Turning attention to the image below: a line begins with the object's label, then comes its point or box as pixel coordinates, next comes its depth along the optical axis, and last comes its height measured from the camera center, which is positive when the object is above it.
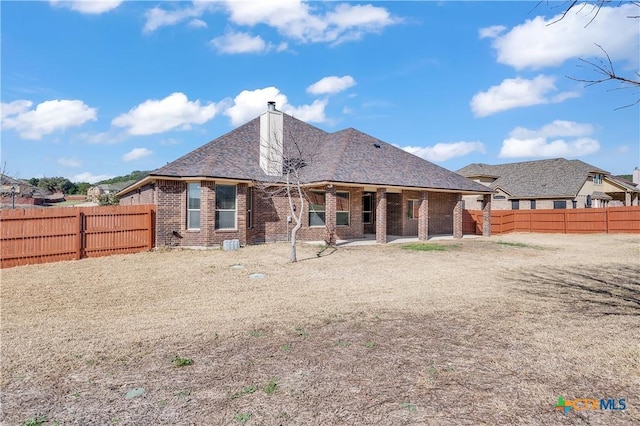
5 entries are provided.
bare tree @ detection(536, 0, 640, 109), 3.65 +1.51
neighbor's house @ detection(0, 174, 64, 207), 25.56 +2.23
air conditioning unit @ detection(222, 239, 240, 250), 15.18 -1.24
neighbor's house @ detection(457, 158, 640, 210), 33.88 +2.92
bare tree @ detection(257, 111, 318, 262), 17.36 +2.93
